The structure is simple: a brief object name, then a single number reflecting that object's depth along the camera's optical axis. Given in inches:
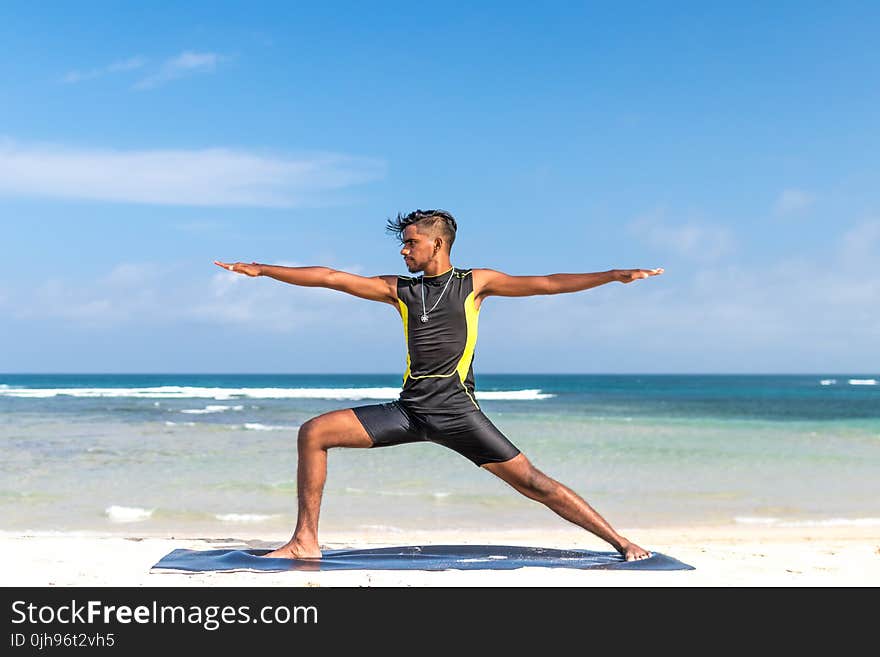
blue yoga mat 227.8
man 223.5
